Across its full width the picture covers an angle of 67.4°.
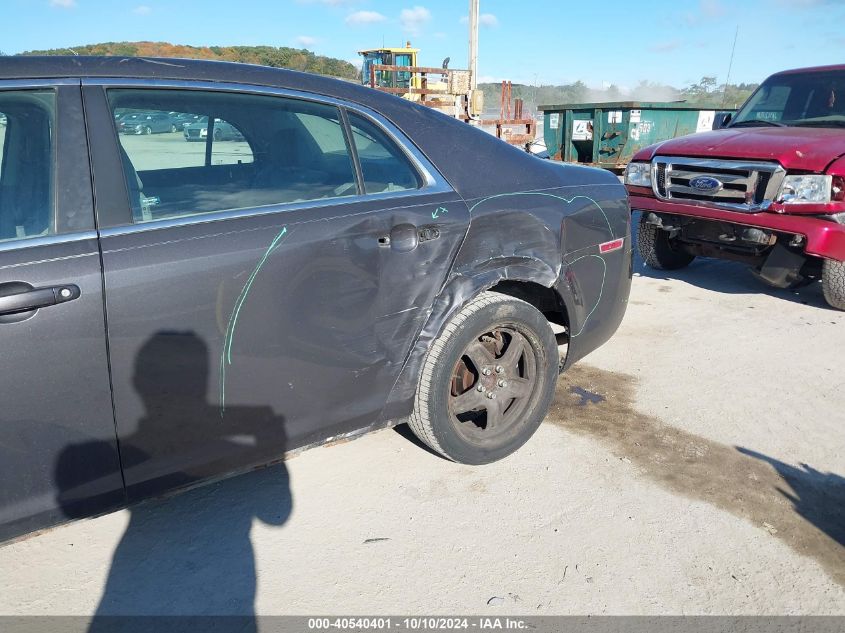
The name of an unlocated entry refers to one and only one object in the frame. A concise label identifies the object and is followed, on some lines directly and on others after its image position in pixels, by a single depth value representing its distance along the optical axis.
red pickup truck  4.86
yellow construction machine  17.19
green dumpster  11.91
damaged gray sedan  1.95
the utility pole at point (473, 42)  17.16
